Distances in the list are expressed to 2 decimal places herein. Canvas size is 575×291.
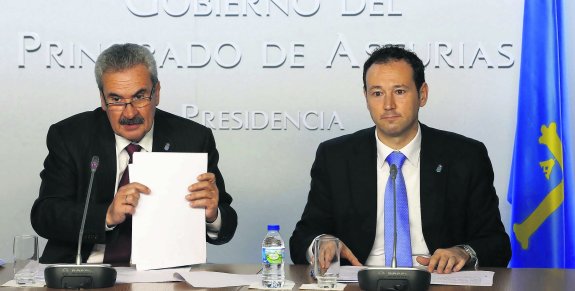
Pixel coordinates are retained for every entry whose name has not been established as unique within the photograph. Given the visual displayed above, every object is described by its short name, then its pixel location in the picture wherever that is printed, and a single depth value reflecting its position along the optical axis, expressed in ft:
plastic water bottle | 10.28
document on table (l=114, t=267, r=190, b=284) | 10.58
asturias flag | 16.60
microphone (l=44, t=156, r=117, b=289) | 10.16
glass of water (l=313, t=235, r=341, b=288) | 10.27
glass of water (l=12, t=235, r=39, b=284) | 10.67
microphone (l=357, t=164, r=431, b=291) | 9.78
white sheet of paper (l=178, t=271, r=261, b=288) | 10.35
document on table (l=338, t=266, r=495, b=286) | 10.37
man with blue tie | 13.08
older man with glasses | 12.47
